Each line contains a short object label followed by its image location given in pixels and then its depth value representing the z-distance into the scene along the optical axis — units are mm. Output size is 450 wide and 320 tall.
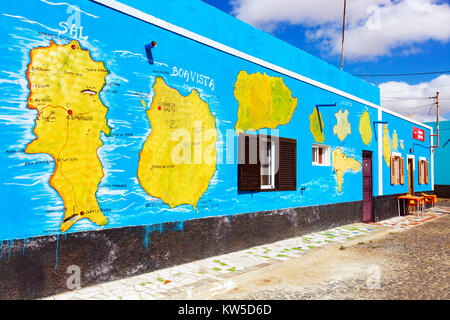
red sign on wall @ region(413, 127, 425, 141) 17512
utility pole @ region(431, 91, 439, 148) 26169
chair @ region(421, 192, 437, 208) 15946
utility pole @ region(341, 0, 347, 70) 17220
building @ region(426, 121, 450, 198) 25391
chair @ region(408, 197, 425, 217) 14680
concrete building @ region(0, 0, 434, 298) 4355
